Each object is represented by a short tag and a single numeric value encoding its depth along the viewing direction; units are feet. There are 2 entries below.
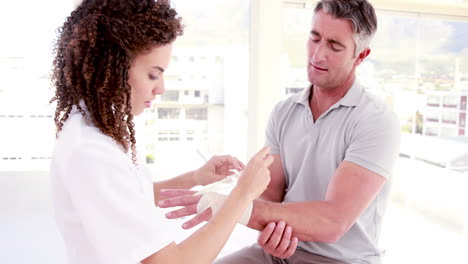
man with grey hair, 4.58
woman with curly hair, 3.08
